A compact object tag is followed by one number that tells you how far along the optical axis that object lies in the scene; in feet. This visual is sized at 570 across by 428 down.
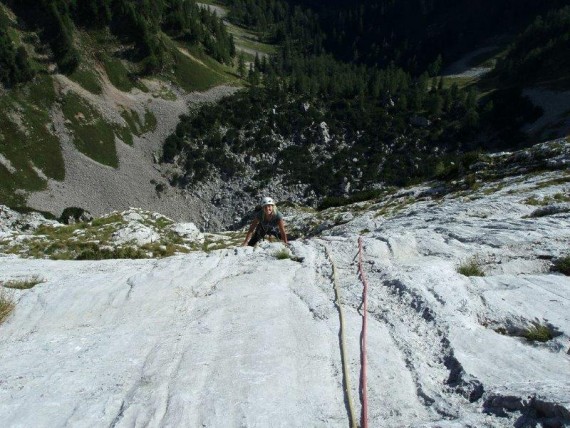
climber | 50.67
